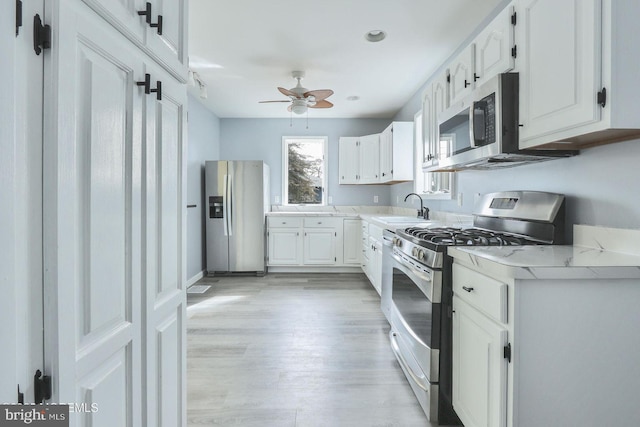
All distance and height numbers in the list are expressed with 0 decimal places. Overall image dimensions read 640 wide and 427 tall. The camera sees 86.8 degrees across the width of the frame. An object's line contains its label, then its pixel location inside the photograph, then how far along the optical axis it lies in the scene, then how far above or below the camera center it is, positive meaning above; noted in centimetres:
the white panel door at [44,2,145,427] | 67 -2
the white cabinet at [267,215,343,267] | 513 -46
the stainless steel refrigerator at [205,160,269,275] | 494 -11
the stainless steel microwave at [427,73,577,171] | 169 +45
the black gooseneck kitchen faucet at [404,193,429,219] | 369 -2
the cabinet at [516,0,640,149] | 114 +53
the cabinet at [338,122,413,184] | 429 +75
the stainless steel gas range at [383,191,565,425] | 166 -36
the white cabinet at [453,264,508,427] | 121 -56
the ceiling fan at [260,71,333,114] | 359 +123
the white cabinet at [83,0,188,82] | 85 +54
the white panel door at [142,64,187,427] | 104 -15
